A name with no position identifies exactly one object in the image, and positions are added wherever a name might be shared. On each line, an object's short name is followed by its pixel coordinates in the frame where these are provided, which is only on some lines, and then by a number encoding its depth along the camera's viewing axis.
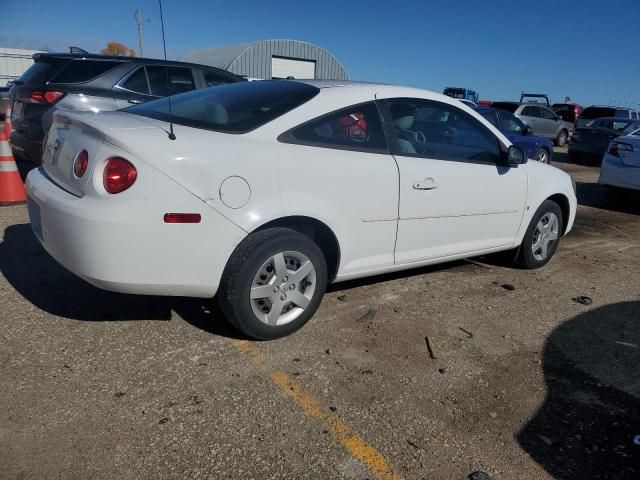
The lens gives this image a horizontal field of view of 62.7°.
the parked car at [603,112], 19.66
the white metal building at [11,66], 26.36
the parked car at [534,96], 26.12
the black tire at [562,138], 20.19
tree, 77.07
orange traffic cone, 5.79
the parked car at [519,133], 11.01
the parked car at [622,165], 8.05
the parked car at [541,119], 18.48
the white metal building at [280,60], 40.37
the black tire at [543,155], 11.53
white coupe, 2.64
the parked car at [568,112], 23.45
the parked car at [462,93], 31.39
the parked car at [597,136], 13.95
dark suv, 6.13
